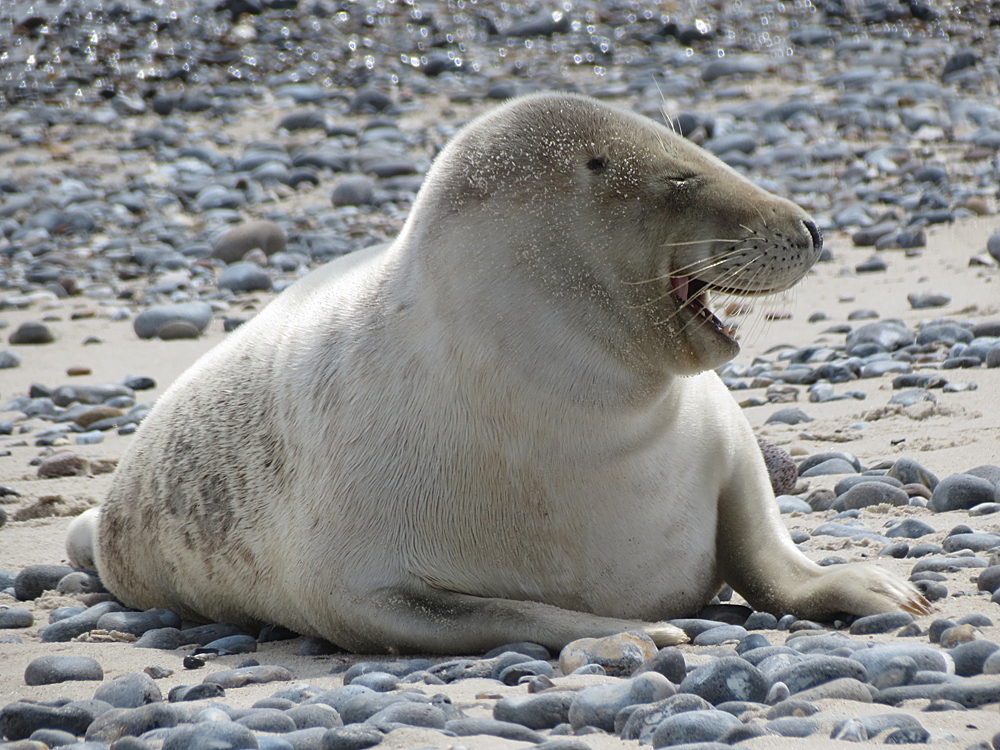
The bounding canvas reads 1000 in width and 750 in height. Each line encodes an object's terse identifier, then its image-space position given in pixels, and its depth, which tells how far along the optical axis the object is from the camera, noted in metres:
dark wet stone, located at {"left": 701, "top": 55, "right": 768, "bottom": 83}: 30.03
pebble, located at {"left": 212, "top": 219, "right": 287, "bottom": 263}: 20.30
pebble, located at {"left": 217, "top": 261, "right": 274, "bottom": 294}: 18.55
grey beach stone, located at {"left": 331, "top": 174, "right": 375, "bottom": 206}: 22.83
